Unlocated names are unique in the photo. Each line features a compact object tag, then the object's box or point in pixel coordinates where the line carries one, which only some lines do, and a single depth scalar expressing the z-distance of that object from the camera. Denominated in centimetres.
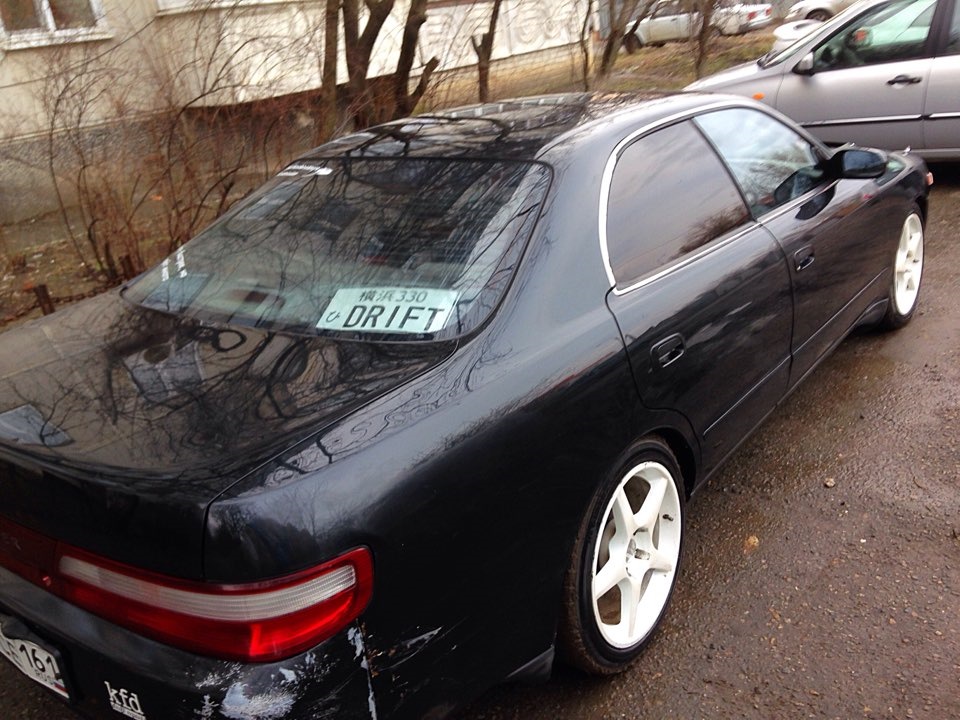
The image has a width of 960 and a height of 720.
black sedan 167
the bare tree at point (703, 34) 1095
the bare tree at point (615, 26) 980
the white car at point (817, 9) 2172
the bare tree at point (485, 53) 831
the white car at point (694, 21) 1190
